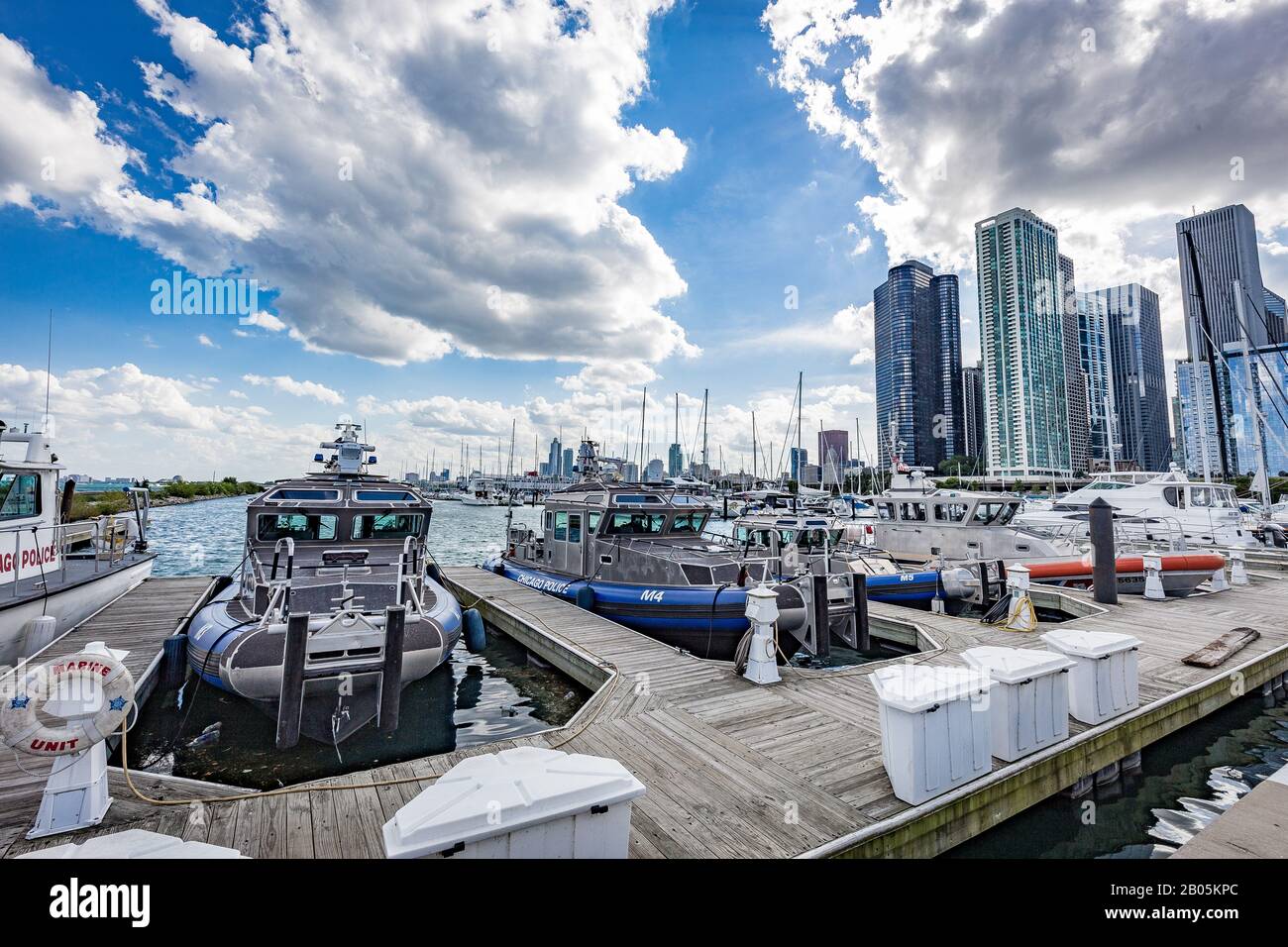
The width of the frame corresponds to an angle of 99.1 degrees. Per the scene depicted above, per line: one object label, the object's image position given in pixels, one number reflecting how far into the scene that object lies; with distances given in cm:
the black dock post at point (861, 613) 1029
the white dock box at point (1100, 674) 626
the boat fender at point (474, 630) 977
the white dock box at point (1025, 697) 532
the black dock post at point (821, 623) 949
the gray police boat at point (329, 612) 670
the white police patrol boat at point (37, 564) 866
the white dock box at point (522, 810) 278
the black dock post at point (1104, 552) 1273
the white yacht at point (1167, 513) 2344
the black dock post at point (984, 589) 1458
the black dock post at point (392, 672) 670
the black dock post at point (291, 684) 627
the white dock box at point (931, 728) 457
